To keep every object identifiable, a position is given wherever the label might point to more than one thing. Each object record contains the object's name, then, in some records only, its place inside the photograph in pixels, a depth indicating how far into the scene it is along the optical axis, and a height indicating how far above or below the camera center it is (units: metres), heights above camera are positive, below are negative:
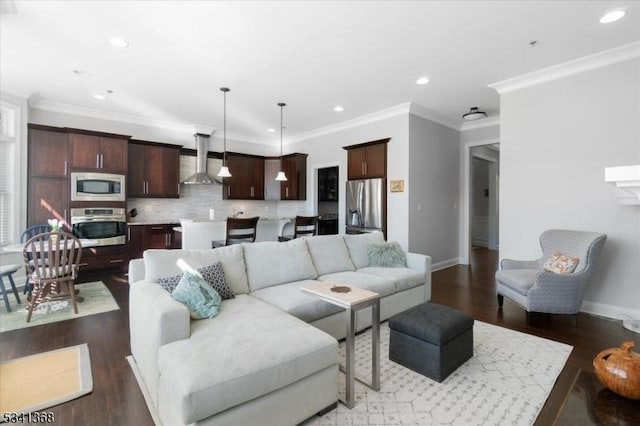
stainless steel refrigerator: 5.51 +0.16
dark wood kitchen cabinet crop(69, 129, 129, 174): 4.97 +1.06
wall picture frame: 5.23 +0.51
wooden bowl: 1.27 -0.68
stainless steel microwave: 4.98 +0.47
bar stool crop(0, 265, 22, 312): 3.47 -0.68
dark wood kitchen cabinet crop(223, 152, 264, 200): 6.90 +0.84
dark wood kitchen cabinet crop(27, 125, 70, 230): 4.74 +0.61
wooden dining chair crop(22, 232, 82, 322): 3.38 -0.57
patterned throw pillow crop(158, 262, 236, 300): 2.40 -0.52
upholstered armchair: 3.03 -0.70
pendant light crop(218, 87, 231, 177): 4.42 +1.82
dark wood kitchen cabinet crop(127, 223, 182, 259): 5.47 -0.44
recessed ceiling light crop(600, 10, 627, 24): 2.65 +1.77
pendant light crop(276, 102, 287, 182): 5.04 +1.83
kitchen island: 4.35 -0.28
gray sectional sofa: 1.47 -0.76
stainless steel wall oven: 4.99 -0.17
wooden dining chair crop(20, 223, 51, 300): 4.09 -0.26
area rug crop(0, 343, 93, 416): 1.94 -1.19
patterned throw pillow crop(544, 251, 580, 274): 3.17 -0.53
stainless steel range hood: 6.35 +1.32
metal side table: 1.91 -0.62
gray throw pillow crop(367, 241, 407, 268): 3.82 -0.52
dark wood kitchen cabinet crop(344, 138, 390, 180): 5.45 +1.02
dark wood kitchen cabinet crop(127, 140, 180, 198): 5.68 +0.85
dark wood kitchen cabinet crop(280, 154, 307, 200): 7.12 +0.83
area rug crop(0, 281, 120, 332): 3.23 -1.14
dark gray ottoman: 2.19 -0.96
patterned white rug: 1.82 -1.21
